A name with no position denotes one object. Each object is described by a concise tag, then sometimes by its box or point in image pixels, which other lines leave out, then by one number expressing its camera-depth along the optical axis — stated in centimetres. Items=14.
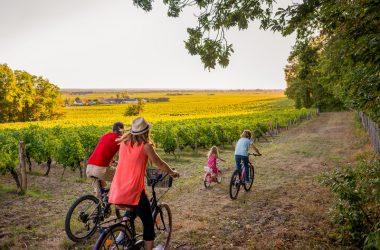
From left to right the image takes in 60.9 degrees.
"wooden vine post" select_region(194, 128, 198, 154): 2062
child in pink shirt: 1061
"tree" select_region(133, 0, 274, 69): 765
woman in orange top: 387
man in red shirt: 573
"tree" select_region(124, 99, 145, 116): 7525
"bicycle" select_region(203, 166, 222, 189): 1048
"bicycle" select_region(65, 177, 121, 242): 569
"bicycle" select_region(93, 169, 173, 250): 388
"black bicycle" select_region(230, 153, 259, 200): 872
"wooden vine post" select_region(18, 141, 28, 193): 995
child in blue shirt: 894
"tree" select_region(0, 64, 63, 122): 5559
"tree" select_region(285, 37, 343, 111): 6588
